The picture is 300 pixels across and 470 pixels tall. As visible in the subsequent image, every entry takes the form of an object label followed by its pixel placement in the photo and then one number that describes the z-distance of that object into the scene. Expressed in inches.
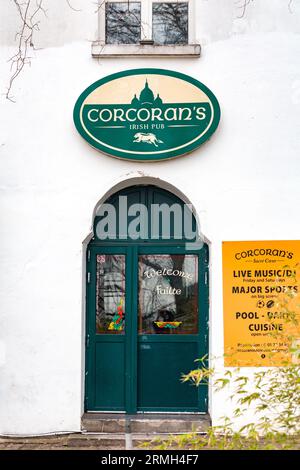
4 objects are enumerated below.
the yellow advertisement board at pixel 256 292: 236.4
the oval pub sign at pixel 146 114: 242.5
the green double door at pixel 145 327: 248.5
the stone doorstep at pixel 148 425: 236.8
